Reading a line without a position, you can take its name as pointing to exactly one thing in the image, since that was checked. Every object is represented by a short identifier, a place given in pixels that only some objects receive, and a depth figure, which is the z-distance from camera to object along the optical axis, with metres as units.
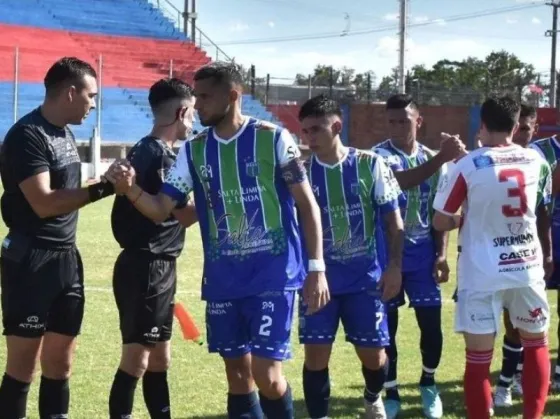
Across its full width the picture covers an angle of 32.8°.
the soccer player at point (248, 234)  4.91
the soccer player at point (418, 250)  6.70
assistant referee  5.47
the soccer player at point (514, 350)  7.02
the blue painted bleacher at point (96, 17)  42.73
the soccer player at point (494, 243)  5.43
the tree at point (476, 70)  69.38
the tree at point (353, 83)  44.28
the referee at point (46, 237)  5.06
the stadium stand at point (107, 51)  35.53
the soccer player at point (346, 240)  5.90
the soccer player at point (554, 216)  7.30
